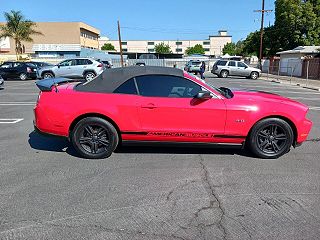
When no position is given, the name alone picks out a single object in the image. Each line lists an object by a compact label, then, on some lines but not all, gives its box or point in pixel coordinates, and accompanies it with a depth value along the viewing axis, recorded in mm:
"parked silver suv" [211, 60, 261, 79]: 26750
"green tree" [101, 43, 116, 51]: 105438
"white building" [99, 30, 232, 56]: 133500
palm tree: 42216
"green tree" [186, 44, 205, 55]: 116062
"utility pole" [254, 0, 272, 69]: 37162
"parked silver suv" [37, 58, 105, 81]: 19578
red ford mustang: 4688
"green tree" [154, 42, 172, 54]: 102550
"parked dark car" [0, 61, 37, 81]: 22859
